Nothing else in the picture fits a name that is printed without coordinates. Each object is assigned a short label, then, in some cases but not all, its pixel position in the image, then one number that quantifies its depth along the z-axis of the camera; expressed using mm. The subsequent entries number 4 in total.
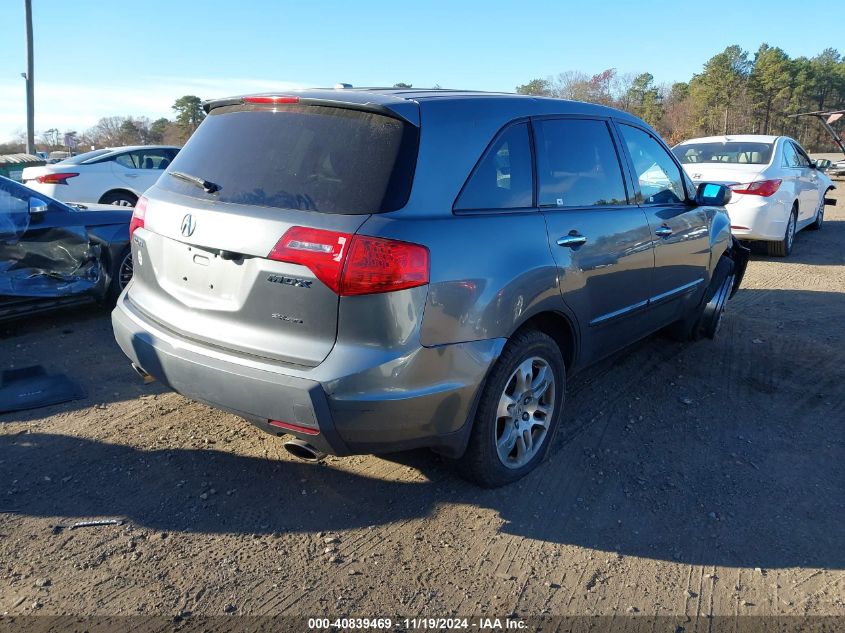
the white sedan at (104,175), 11133
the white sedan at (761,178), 8992
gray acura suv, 2604
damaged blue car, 5352
